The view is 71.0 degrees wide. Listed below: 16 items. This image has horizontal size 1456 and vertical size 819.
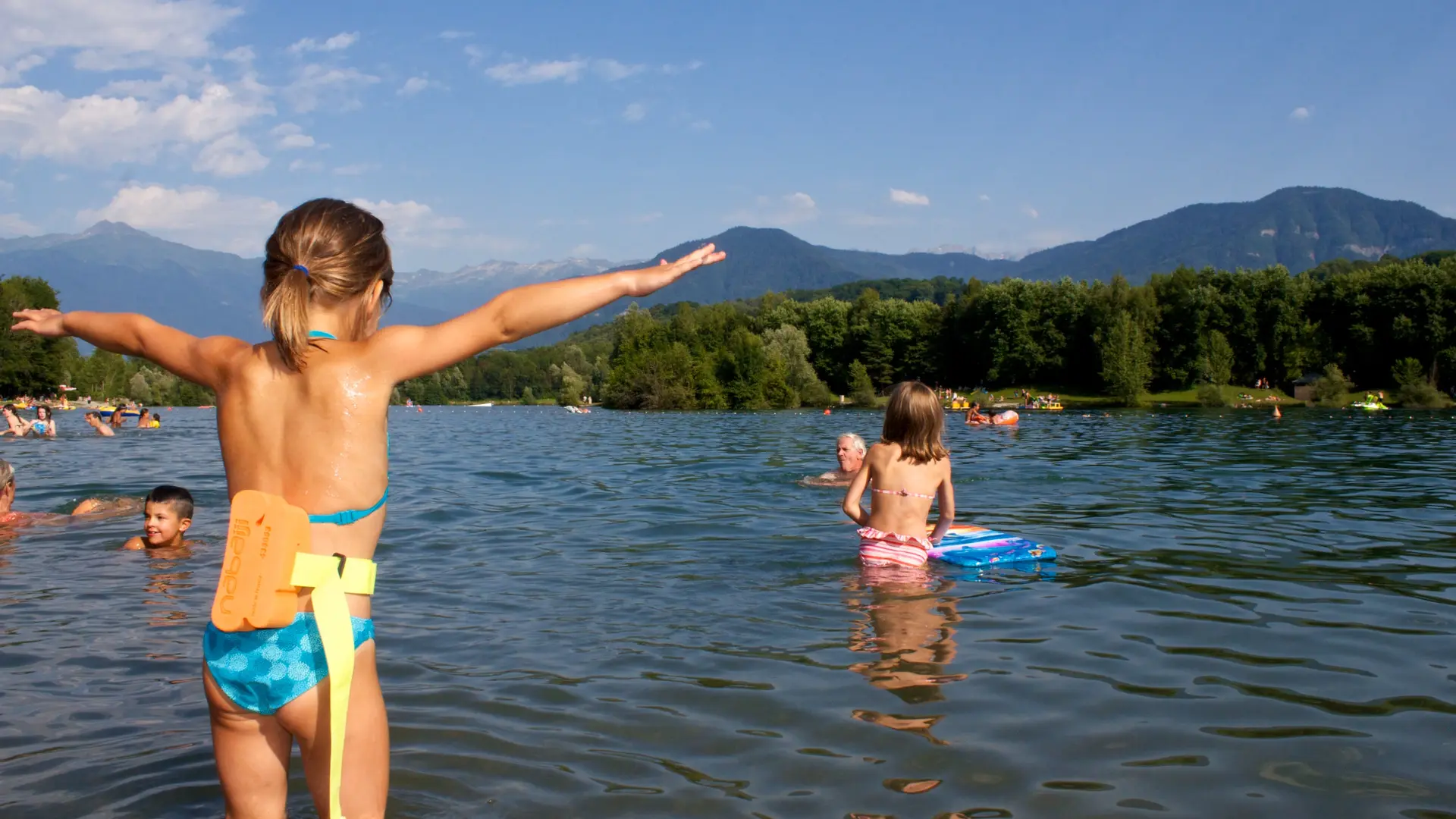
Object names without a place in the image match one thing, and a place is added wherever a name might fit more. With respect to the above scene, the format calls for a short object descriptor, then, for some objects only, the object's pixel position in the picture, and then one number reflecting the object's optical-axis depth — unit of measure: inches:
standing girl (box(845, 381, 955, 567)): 339.0
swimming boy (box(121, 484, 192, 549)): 406.9
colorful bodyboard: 364.5
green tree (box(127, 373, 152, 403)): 4473.4
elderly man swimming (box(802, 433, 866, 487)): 550.6
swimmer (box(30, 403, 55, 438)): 1285.7
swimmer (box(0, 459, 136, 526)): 450.9
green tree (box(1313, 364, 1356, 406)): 2876.5
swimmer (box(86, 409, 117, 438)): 1237.7
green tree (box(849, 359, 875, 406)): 3838.6
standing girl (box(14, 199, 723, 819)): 117.8
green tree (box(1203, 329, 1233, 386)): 3358.8
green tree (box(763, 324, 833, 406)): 3870.6
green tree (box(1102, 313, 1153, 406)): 3299.7
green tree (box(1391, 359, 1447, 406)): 2584.2
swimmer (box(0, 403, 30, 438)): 1205.1
